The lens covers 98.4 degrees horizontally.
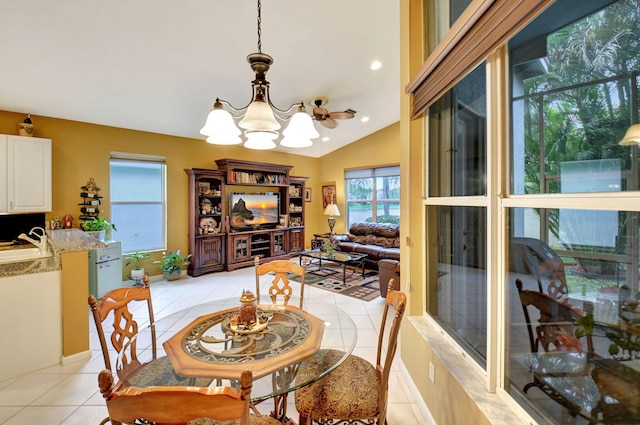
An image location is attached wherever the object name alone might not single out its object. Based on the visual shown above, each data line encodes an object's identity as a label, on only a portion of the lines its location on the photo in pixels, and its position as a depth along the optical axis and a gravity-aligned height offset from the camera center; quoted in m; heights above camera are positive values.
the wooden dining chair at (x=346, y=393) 1.36 -0.93
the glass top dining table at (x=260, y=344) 1.25 -0.69
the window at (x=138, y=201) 4.77 +0.25
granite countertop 2.28 -0.40
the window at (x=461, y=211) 1.51 +0.01
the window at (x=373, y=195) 6.84 +0.48
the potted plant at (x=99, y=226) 4.07 -0.16
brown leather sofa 5.56 -0.63
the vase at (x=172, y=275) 5.07 -1.11
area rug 4.47 -1.25
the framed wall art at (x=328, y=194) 7.90 +0.55
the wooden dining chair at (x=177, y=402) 0.73 -0.50
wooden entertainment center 5.42 -0.21
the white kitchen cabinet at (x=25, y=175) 3.47 +0.53
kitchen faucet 2.68 -0.29
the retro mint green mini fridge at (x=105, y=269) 3.93 -0.79
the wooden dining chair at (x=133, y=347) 1.39 -0.79
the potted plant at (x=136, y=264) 4.65 -0.86
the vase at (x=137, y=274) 4.63 -1.01
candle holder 1.62 -0.58
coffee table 5.07 -0.84
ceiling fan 3.98 +1.48
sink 2.42 -0.37
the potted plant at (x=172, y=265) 5.04 -0.93
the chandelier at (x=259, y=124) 1.68 +0.60
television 6.08 +0.09
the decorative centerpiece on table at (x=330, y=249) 5.41 -0.72
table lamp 7.30 +0.04
